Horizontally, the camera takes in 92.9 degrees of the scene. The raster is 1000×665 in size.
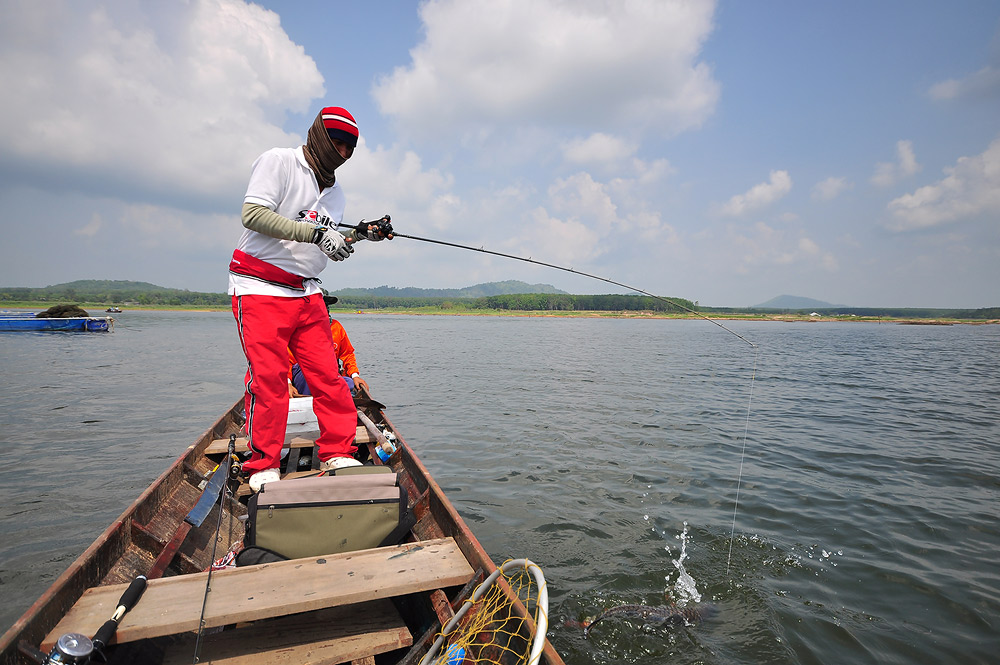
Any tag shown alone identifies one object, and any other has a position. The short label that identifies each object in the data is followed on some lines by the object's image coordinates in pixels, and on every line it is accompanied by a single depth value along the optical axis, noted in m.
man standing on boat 3.70
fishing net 2.39
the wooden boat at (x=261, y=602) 2.26
